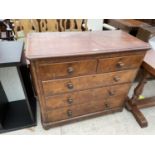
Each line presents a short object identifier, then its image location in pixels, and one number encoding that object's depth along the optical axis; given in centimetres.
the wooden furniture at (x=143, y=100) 136
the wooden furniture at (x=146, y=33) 163
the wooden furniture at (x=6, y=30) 182
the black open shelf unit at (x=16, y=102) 115
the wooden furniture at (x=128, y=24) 183
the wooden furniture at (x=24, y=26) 196
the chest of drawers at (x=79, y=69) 106
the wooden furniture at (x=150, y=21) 203
